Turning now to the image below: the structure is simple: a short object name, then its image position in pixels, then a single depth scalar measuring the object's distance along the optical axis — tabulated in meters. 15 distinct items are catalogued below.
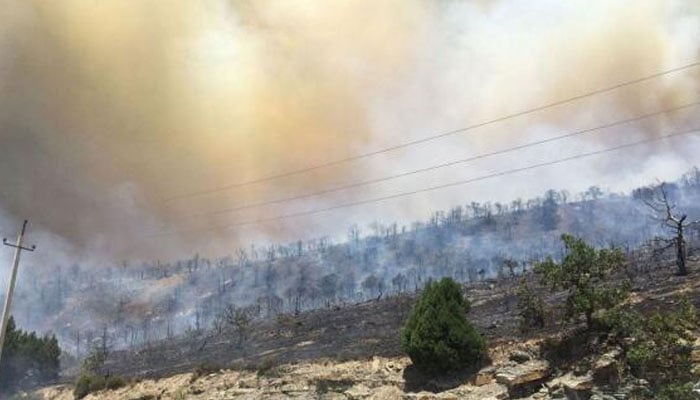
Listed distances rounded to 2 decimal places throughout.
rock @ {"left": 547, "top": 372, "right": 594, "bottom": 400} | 20.36
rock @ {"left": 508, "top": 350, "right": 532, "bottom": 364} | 24.50
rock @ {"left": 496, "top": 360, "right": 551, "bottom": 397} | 22.48
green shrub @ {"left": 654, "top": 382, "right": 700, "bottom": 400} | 16.61
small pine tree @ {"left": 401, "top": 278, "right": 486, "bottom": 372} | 25.34
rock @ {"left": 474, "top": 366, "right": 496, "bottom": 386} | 24.24
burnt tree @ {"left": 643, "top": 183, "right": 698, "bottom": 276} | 31.52
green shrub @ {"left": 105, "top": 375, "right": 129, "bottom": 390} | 41.19
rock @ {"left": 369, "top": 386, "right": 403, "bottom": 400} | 26.28
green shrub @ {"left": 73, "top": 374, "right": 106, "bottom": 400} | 42.02
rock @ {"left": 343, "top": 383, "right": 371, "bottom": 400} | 27.23
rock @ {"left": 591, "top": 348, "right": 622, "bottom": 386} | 20.56
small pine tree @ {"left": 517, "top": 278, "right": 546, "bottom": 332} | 27.91
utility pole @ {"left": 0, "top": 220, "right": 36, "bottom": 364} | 25.86
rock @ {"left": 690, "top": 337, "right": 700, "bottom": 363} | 19.29
